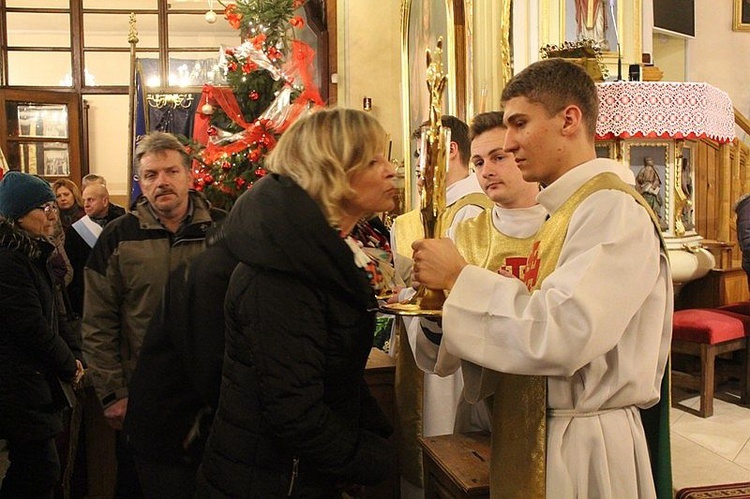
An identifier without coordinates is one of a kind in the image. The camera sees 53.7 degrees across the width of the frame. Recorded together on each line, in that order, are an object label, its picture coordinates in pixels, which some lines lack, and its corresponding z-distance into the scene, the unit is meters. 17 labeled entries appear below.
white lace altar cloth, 4.13
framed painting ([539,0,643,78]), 4.37
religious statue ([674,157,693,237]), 4.64
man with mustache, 2.75
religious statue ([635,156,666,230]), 4.58
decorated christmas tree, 5.04
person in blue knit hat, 2.87
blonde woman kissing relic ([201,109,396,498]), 1.53
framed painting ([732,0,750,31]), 10.46
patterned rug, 3.03
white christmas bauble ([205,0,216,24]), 7.72
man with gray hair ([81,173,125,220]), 5.47
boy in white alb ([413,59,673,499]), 1.52
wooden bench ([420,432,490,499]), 2.22
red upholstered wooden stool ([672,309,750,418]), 4.53
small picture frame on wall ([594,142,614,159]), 4.45
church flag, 5.76
